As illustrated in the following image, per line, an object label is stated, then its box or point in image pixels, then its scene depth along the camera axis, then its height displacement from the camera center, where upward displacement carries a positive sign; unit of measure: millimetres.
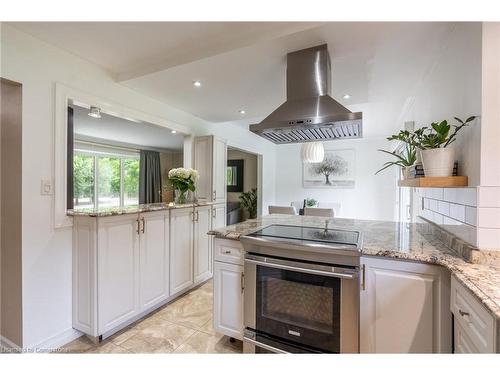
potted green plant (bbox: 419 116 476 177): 1276 +175
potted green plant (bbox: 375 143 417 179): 1680 +184
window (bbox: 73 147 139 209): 4863 +140
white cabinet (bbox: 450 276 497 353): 778 -512
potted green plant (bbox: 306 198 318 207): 5176 -379
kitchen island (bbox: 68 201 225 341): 1798 -683
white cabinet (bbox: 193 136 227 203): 3125 +269
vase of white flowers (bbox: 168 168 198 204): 2723 +59
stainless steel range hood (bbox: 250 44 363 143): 1572 +557
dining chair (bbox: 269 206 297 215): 3938 -408
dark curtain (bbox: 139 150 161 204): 6145 +190
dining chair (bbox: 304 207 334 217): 3602 -404
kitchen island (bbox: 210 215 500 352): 841 -426
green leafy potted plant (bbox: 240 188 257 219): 6047 -431
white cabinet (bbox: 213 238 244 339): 1678 -739
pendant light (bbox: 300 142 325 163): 4117 +590
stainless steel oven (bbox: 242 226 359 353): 1313 -700
